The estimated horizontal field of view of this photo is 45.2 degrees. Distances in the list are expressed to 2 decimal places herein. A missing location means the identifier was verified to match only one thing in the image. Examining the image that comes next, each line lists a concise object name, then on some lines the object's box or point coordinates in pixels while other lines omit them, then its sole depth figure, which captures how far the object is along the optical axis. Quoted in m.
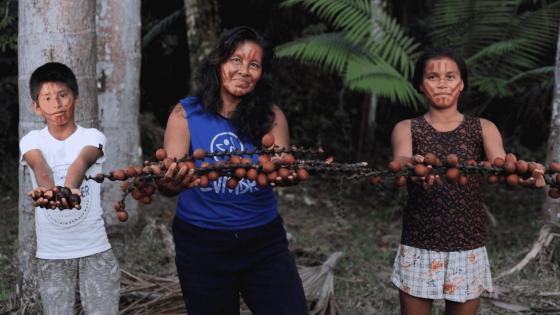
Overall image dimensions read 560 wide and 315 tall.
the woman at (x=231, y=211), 2.43
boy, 2.57
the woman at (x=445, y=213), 2.60
